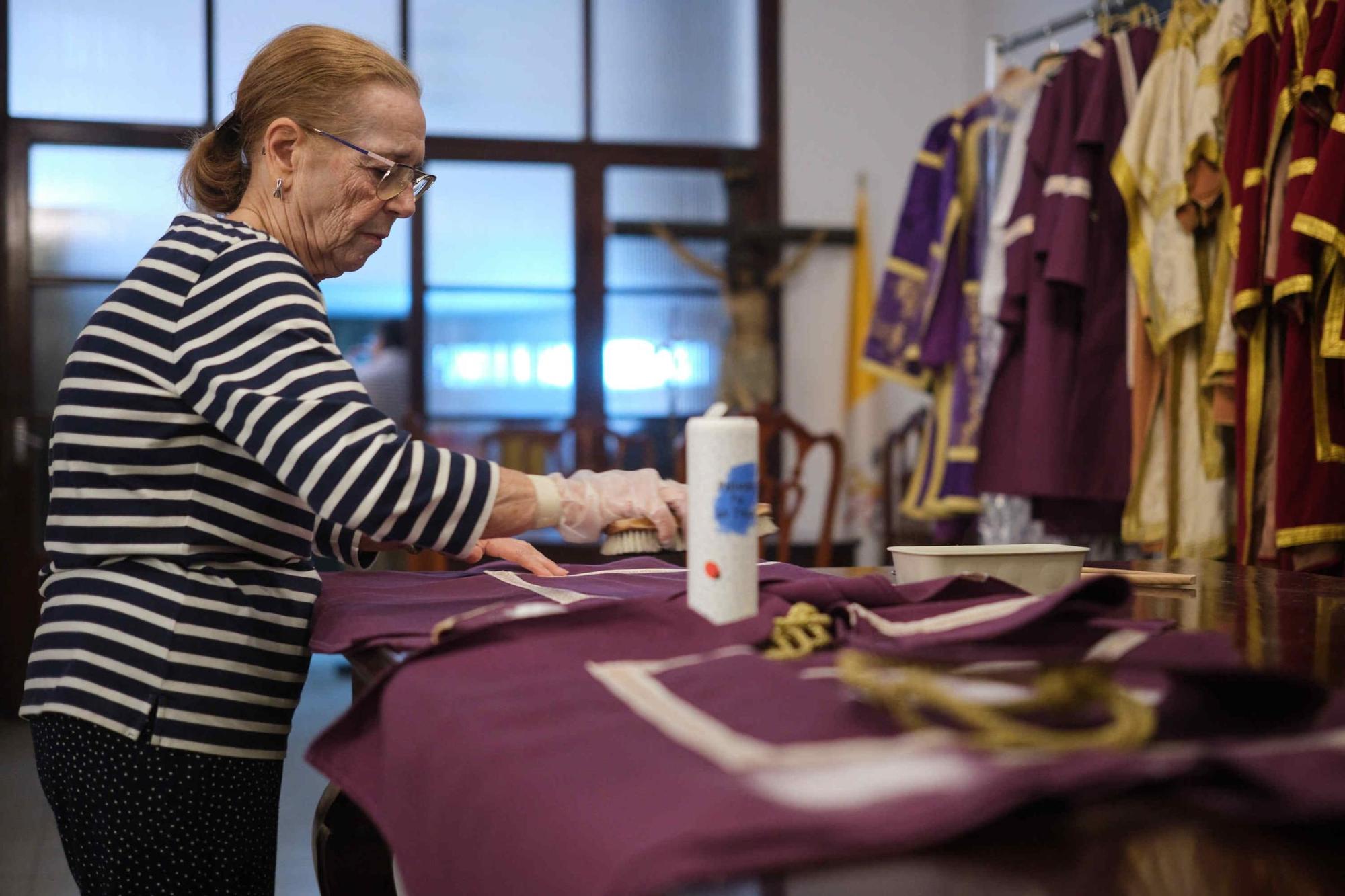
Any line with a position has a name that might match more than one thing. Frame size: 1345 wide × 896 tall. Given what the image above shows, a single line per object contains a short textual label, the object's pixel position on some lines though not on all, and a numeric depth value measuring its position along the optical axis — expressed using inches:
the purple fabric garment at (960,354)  138.4
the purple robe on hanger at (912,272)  150.1
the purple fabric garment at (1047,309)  120.0
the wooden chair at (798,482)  124.3
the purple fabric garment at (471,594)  39.6
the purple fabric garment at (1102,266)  115.9
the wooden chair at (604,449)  148.5
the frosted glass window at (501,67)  192.9
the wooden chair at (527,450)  150.8
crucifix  190.4
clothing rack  130.0
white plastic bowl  46.1
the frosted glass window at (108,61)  180.5
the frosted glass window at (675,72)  197.9
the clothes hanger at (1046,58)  131.3
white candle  37.2
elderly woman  43.8
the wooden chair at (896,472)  185.9
